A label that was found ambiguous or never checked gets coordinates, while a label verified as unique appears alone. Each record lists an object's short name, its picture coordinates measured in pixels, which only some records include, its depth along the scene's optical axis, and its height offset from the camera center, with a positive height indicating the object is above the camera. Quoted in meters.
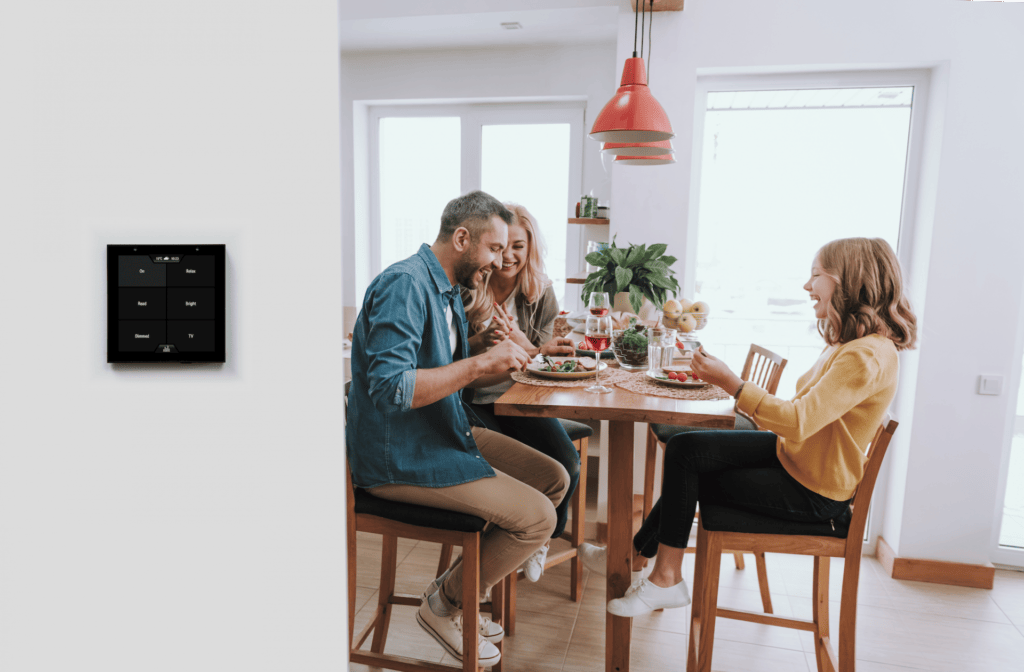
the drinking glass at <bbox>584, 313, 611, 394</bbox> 1.74 -0.20
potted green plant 2.49 -0.04
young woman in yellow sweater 1.56 -0.41
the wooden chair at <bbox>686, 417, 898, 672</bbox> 1.60 -0.71
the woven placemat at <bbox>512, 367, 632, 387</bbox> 1.74 -0.34
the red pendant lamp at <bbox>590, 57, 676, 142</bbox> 2.01 +0.47
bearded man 1.44 -0.38
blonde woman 2.10 -0.23
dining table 1.47 -0.36
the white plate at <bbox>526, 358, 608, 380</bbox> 1.78 -0.32
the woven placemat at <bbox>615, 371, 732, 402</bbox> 1.63 -0.34
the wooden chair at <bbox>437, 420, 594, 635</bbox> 2.27 -1.01
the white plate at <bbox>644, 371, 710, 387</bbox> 1.70 -0.32
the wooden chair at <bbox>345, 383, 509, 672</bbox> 1.50 -0.67
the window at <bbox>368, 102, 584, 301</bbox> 3.95 +0.60
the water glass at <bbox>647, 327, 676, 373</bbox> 1.85 -0.25
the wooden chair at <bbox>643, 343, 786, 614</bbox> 2.25 -0.59
